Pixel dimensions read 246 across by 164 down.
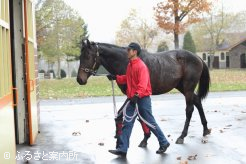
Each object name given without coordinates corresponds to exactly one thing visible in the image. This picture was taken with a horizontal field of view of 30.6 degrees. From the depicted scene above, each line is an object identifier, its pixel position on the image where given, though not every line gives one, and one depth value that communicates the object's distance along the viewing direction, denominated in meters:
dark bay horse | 8.09
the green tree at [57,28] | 38.66
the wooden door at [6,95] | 4.81
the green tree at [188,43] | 55.72
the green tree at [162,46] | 54.23
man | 7.20
